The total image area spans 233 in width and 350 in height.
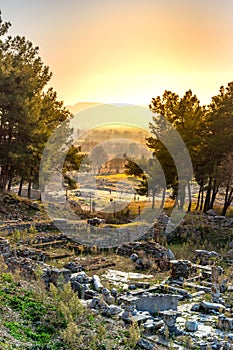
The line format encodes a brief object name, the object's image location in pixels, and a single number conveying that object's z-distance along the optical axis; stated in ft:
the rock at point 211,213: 86.74
